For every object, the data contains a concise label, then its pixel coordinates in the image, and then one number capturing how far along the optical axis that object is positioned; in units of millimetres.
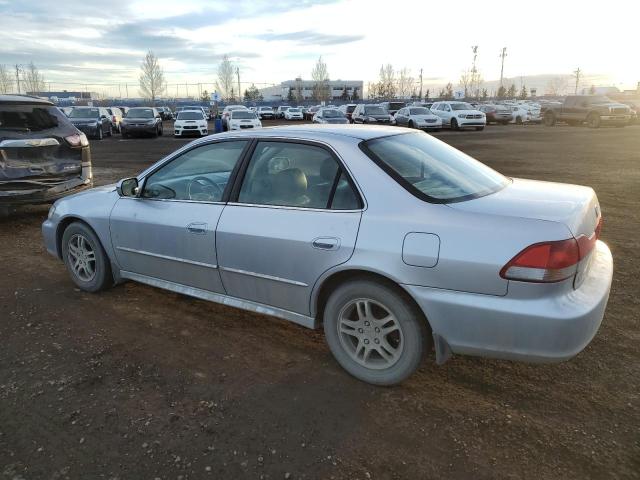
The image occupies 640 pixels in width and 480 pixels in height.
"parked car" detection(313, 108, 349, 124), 25438
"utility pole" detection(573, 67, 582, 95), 119062
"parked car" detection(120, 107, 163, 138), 25969
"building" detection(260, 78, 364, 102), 121425
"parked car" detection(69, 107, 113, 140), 25438
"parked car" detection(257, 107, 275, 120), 56875
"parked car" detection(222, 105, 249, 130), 26619
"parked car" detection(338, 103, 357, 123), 38772
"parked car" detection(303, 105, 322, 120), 47522
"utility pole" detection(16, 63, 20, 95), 116931
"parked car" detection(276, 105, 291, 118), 55066
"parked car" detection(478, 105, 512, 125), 35875
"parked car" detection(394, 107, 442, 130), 28375
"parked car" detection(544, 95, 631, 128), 28906
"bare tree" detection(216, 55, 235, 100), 114312
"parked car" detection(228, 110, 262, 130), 25375
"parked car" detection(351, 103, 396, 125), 30078
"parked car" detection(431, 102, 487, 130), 28734
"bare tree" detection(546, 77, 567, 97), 140125
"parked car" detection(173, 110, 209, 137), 25203
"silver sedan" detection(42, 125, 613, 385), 2590
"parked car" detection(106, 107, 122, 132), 31500
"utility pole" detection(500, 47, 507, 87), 92288
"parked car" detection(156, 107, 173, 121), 52844
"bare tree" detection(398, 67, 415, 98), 120500
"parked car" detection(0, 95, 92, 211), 6707
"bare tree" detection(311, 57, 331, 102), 113750
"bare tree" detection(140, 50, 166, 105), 101938
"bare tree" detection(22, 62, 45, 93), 122688
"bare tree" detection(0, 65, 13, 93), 109625
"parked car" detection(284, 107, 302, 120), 48931
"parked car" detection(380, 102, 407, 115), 34016
